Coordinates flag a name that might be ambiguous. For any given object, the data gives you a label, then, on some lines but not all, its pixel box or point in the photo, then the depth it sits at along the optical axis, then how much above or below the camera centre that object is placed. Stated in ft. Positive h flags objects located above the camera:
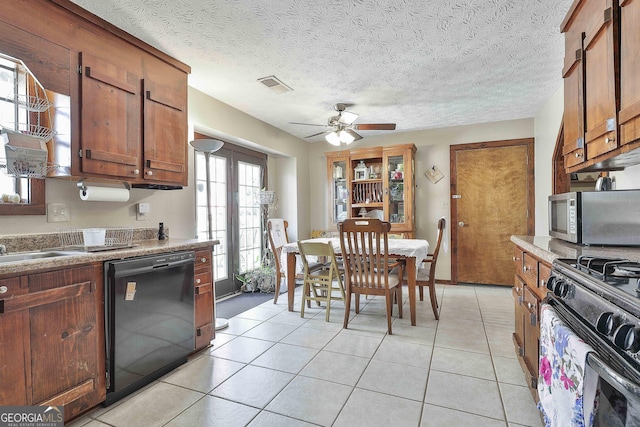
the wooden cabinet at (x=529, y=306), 5.32 -1.83
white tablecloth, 10.03 -1.14
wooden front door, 14.57 +0.34
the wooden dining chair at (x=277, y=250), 12.12 -1.41
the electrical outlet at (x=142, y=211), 8.95 +0.16
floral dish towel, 2.81 -1.67
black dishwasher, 5.92 -2.14
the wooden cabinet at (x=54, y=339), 4.57 -1.97
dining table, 9.88 -1.38
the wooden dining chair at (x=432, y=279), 10.41 -2.22
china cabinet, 15.61 +1.54
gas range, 2.49 -0.91
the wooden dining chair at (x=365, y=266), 9.07 -1.60
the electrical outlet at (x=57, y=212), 6.84 +0.12
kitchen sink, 5.67 -0.72
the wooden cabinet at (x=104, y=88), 5.89 +2.90
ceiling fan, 11.46 +3.26
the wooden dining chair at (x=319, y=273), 10.16 -2.06
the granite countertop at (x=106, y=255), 4.65 -0.71
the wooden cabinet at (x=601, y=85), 4.24 +2.03
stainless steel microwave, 5.30 -0.09
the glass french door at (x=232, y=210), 12.73 +0.24
